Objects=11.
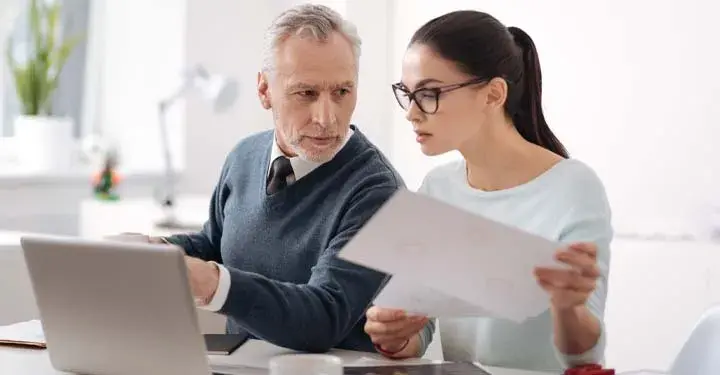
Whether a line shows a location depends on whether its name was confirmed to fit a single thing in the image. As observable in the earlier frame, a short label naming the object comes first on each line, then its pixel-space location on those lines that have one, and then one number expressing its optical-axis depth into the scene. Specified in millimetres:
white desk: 2171
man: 2357
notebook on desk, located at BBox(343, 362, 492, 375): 2150
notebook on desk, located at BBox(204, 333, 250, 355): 2282
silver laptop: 2005
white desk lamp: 4363
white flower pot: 4531
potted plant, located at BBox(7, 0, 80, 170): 4535
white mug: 1983
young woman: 2298
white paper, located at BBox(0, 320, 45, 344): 2351
